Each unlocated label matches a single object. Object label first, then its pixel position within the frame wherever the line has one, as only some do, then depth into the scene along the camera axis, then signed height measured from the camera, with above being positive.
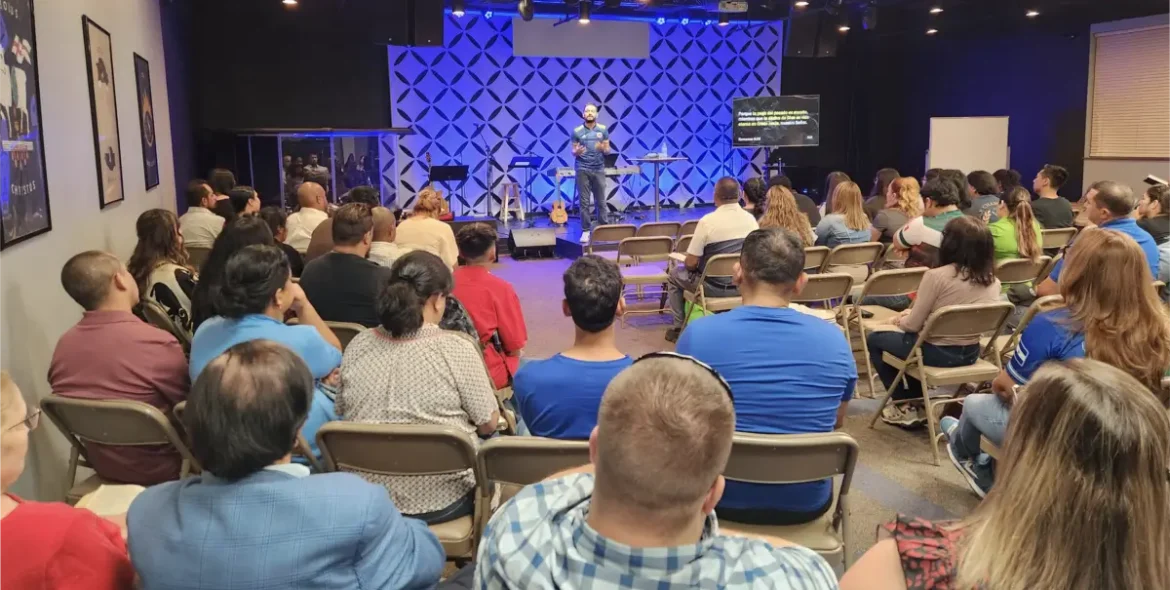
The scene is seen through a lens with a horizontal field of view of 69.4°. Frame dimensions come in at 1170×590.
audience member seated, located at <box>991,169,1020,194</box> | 7.10 -0.17
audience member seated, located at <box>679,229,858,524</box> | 2.51 -0.63
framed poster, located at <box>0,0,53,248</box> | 3.21 +0.19
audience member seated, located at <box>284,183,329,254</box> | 6.16 -0.32
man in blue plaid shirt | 1.14 -0.48
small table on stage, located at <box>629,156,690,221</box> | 12.25 -0.06
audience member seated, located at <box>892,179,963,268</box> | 5.46 -0.42
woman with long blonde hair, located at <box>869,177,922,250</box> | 6.39 -0.38
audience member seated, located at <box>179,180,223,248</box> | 5.95 -0.32
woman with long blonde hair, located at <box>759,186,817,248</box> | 6.16 -0.35
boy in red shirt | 3.91 -0.61
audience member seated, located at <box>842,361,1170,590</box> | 1.29 -0.54
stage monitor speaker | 10.56 -0.92
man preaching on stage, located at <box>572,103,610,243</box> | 11.24 +0.11
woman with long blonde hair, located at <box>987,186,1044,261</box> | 5.43 -0.47
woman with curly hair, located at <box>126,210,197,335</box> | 4.13 -0.45
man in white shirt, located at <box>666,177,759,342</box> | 5.93 -0.48
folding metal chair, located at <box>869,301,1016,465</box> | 3.95 -0.85
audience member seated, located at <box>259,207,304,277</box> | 5.38 -0.34
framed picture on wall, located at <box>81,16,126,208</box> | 5.02 +0.42
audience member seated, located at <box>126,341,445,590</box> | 1.53 -0.61
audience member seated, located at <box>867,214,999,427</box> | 4.12 -0.61
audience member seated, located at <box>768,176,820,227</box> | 7.55 -0.40
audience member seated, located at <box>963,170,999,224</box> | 6.50 -0.30
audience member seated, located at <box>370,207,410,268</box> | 4.70 -0.39
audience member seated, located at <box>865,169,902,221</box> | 7.69 -0.31
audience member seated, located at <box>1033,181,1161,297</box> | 4.49 -0.32
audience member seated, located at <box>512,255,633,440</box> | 2.48 -0.60
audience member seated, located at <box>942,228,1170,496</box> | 2.80 -0.56
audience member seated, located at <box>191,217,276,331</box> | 3.46 -0.32
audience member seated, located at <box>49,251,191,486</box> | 2.80 -0.62
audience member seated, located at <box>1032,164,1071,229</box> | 6.79 -0.36
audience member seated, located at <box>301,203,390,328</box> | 3.96 -0.51
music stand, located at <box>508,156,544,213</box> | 12.77 +0.07
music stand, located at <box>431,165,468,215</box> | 11.34 -0.03
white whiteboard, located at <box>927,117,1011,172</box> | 12.73 +0.24
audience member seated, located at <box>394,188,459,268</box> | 5.63 -0.43
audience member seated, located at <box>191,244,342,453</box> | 2.75 -0.48
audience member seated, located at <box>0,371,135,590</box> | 1.48 -0.64
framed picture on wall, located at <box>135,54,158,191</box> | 6.92 +0.48
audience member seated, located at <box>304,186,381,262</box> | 5.21 -0.41
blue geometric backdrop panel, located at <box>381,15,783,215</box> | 12.66 +1.04
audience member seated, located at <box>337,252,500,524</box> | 2.54 -0.65
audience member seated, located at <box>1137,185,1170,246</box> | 5.31 -0.38
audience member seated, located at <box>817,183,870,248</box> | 6.27 -0.44
